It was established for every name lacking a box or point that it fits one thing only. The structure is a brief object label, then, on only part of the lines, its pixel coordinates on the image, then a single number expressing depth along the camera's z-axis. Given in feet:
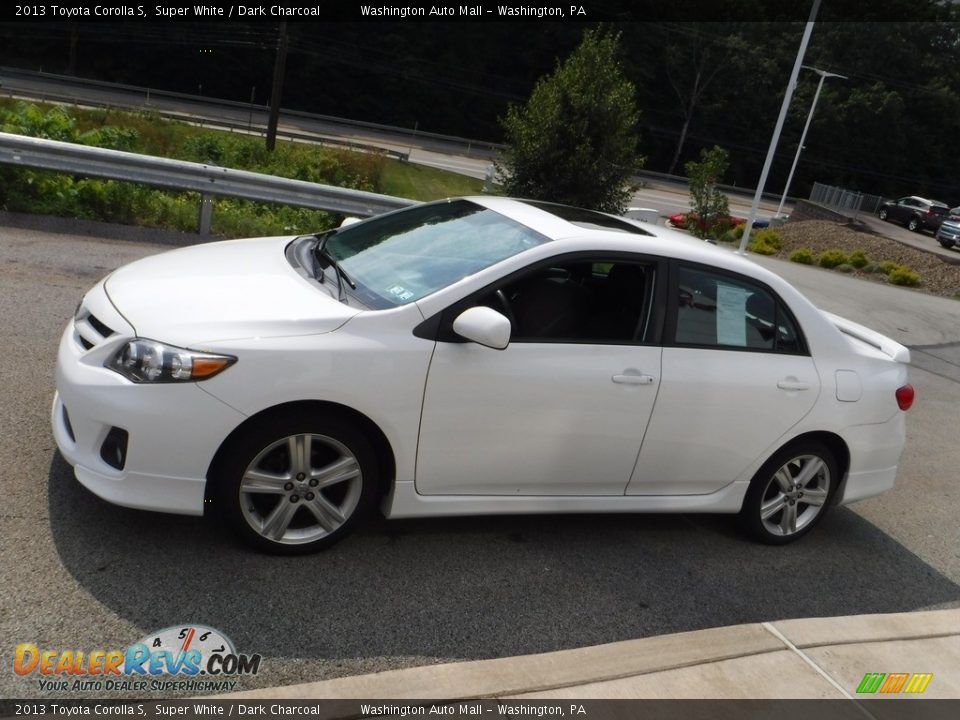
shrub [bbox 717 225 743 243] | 111.45
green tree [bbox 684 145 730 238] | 92.48
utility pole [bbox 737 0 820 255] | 74.56
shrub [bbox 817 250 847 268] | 90.27
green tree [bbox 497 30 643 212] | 49.44
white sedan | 12.39
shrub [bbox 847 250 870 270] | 88.92
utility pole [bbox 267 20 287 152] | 117.80
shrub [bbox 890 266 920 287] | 81.10
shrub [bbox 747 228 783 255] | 104.81
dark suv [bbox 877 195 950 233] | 151.43
